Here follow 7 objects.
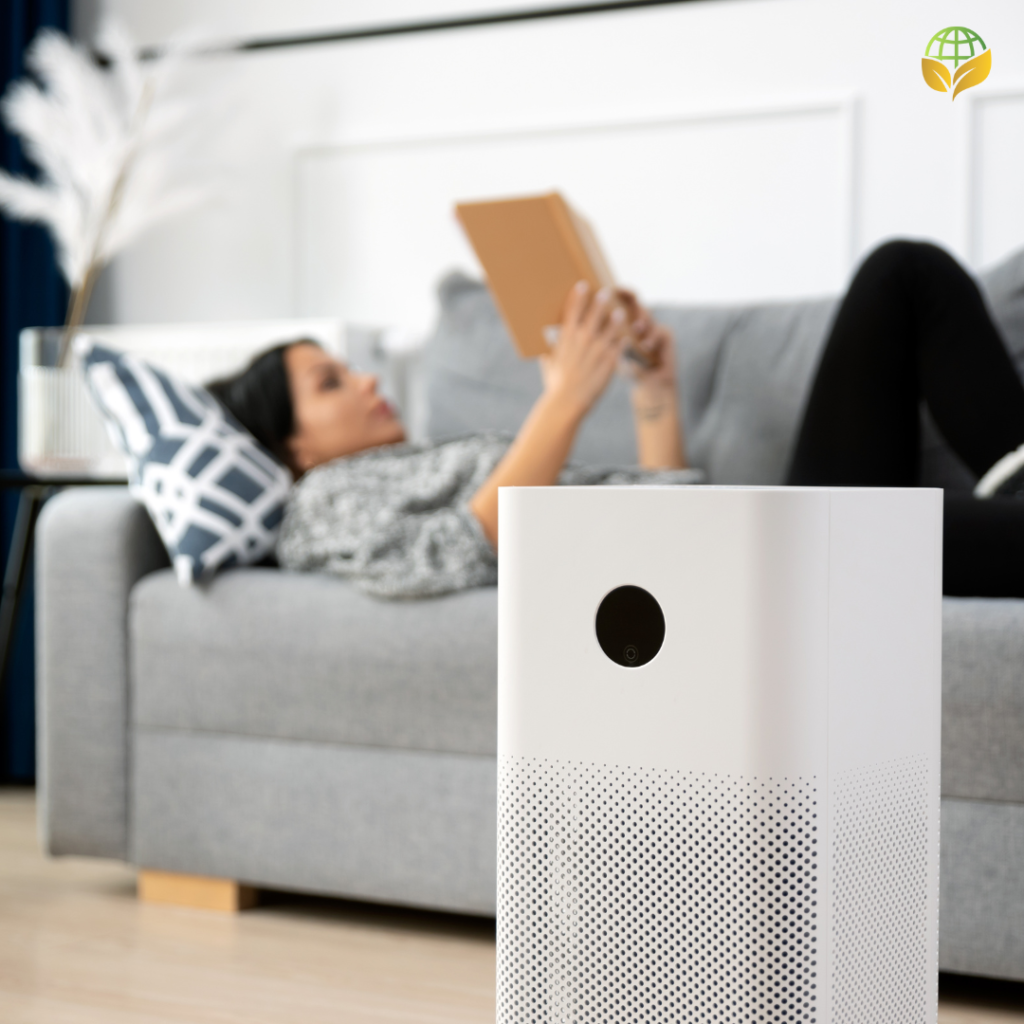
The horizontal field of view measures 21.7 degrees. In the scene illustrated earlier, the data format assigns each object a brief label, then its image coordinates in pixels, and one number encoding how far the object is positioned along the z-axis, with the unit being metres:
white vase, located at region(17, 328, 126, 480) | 4.61
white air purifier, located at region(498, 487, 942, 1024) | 1.93
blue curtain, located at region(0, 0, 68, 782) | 5.21
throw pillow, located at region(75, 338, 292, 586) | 3.12
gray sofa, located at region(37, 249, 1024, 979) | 2.87
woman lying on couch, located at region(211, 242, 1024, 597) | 2.97
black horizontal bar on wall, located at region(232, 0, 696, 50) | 4.66
